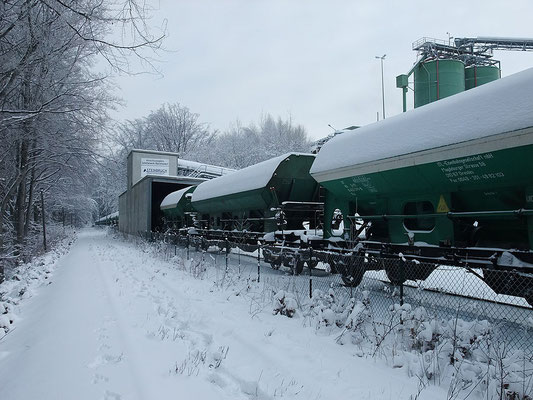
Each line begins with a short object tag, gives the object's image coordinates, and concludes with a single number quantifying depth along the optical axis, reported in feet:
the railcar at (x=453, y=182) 18.40
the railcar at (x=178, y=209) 68.68
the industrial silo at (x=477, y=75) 97.55
